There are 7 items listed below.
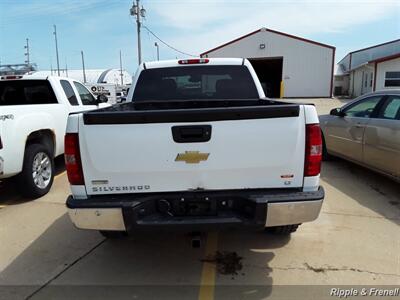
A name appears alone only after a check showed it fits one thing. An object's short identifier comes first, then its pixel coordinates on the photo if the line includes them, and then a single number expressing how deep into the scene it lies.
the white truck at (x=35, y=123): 5.20
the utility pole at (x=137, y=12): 28.78
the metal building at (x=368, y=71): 29.34
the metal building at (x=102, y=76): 60.88
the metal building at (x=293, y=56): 33.22
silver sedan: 5.48
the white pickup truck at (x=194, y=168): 2.88
